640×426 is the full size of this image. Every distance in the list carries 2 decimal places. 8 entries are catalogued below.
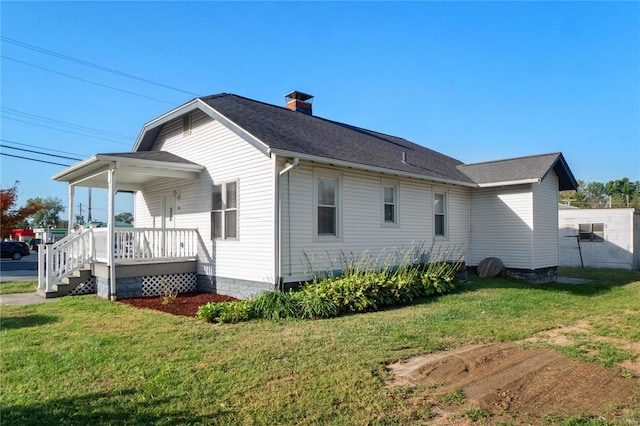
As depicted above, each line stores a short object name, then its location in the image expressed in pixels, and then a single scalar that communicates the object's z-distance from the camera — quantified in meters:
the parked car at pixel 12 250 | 33.09
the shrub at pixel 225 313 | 7.35
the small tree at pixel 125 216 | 89.35
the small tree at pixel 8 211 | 33.31
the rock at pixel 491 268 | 13.91
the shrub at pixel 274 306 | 7.64
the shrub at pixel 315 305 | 7.73
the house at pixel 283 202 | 9.46
